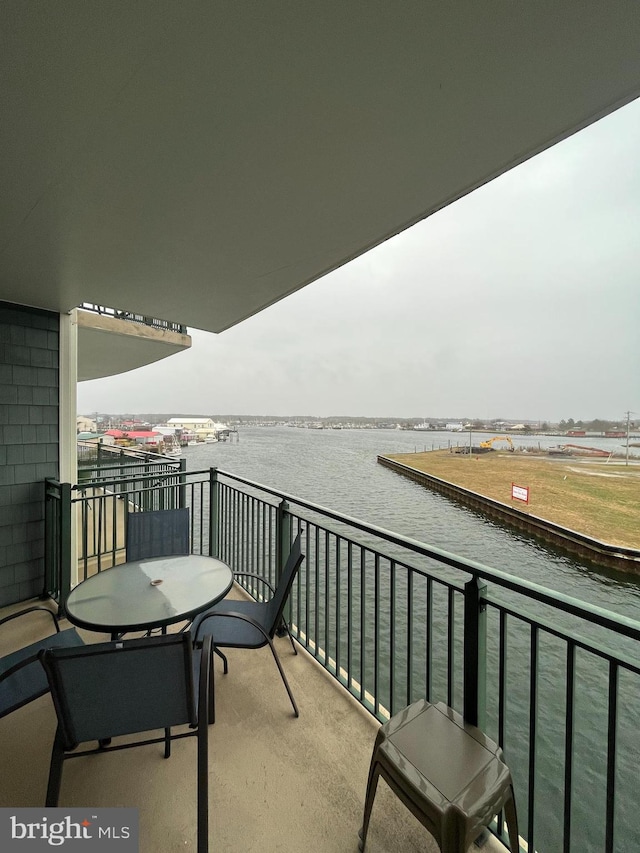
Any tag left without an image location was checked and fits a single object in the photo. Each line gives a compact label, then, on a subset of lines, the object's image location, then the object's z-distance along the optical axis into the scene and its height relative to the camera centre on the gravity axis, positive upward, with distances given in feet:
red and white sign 60.59 -12.03
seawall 42.93 -15.42
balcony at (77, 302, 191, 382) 13.50 +3.34
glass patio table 5.71 -3.09
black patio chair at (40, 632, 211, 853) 4.00 -3.20
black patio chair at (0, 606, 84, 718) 4.82 -3.77
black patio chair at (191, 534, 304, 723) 6.12 -3.77
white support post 11.20 +0.58
